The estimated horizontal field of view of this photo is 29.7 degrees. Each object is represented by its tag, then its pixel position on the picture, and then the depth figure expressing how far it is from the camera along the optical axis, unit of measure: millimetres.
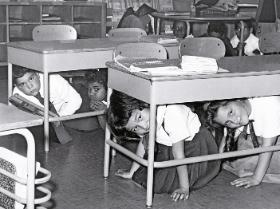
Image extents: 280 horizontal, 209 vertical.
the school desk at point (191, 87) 2467
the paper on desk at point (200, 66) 2571
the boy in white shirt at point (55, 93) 3424
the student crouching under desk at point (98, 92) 3736
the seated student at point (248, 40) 5590
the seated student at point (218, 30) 5623
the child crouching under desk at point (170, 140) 2590
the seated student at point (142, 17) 6427
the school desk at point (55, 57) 3227
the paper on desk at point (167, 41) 3864
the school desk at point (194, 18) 5918
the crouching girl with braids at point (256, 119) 2775
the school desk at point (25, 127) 1698
